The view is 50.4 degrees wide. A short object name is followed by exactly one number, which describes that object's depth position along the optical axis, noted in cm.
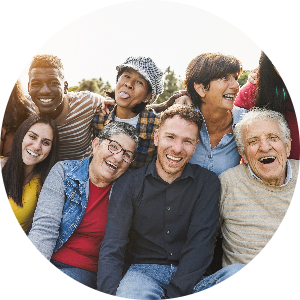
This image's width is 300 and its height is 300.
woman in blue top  264
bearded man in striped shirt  262
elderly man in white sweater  249
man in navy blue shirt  235
